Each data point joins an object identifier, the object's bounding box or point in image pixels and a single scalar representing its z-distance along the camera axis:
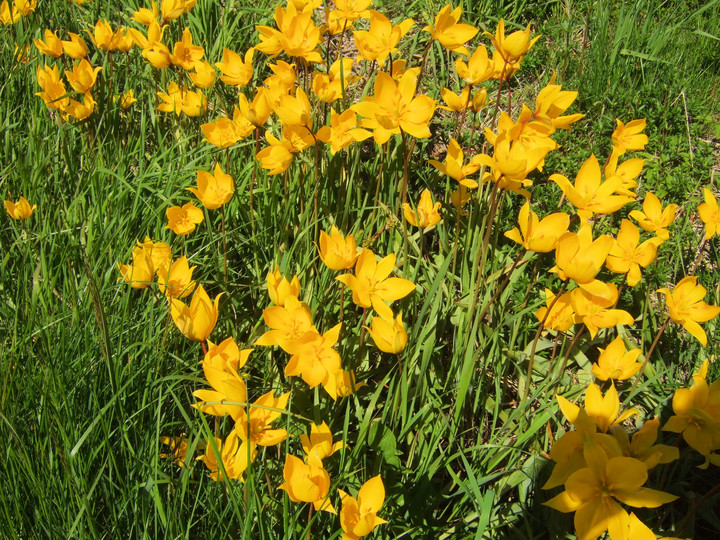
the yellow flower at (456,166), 0.92
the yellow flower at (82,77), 1.06
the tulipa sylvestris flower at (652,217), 0.92
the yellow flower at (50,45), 1.08
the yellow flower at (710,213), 0.89
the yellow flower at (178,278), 0.83
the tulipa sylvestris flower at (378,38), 0.95
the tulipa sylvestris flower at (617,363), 0.81
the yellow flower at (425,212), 0.90
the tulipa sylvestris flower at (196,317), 0.74
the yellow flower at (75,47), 1.07
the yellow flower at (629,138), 0.97
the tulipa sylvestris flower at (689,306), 0.82
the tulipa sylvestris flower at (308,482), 0.69
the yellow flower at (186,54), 1.06
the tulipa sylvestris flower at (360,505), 0.71
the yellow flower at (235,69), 1.04
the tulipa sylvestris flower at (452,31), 0.94
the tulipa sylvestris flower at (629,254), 0.84
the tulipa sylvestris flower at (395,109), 0.86
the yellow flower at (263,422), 0.72
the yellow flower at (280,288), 0.78
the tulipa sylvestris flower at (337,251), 0.80
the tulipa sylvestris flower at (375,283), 0.79
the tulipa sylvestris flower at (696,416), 0.72
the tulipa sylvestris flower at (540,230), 0.78
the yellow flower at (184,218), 0.91
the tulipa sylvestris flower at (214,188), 0.90
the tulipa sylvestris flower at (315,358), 0.74
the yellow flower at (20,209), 0.94
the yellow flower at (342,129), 0.93
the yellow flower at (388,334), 0.76
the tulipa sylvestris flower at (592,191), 0.85
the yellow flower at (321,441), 0.75
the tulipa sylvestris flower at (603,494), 0.65
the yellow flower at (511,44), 0.88
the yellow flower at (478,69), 0.96
